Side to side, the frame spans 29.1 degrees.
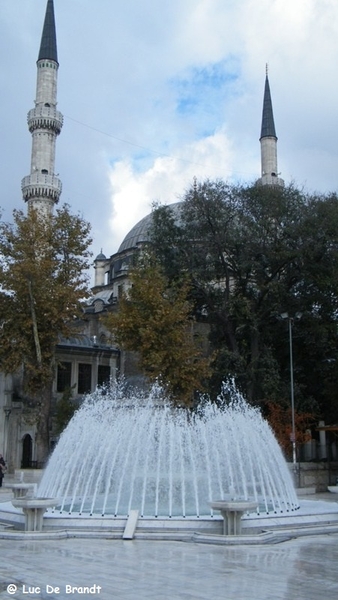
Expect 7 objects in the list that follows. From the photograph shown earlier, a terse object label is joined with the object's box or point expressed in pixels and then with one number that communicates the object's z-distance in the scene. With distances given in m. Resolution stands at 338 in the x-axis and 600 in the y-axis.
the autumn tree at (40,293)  25.34
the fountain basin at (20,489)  13.09
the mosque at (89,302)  31.98
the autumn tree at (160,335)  25.03
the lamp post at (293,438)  21.80
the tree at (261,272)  27.41
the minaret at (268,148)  48.78
